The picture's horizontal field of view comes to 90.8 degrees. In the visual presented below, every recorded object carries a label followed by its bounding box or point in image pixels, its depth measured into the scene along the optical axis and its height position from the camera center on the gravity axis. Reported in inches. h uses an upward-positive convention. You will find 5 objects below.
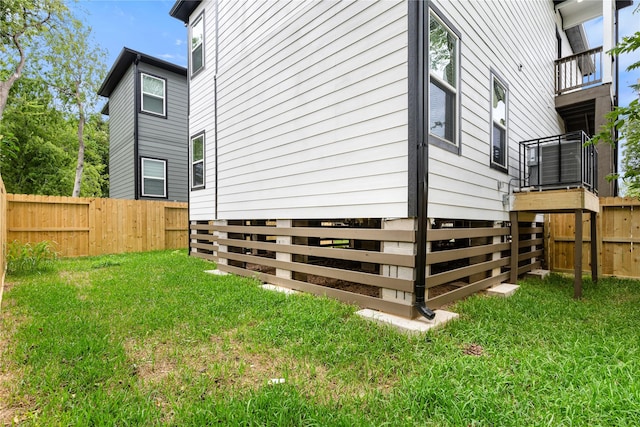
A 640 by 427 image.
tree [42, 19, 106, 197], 507.8 +254.7
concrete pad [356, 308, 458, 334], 111.1 -39.2
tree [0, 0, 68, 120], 397.4 +250.7
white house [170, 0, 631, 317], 125.7 +41.9
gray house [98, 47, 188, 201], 434.6 +131.1
